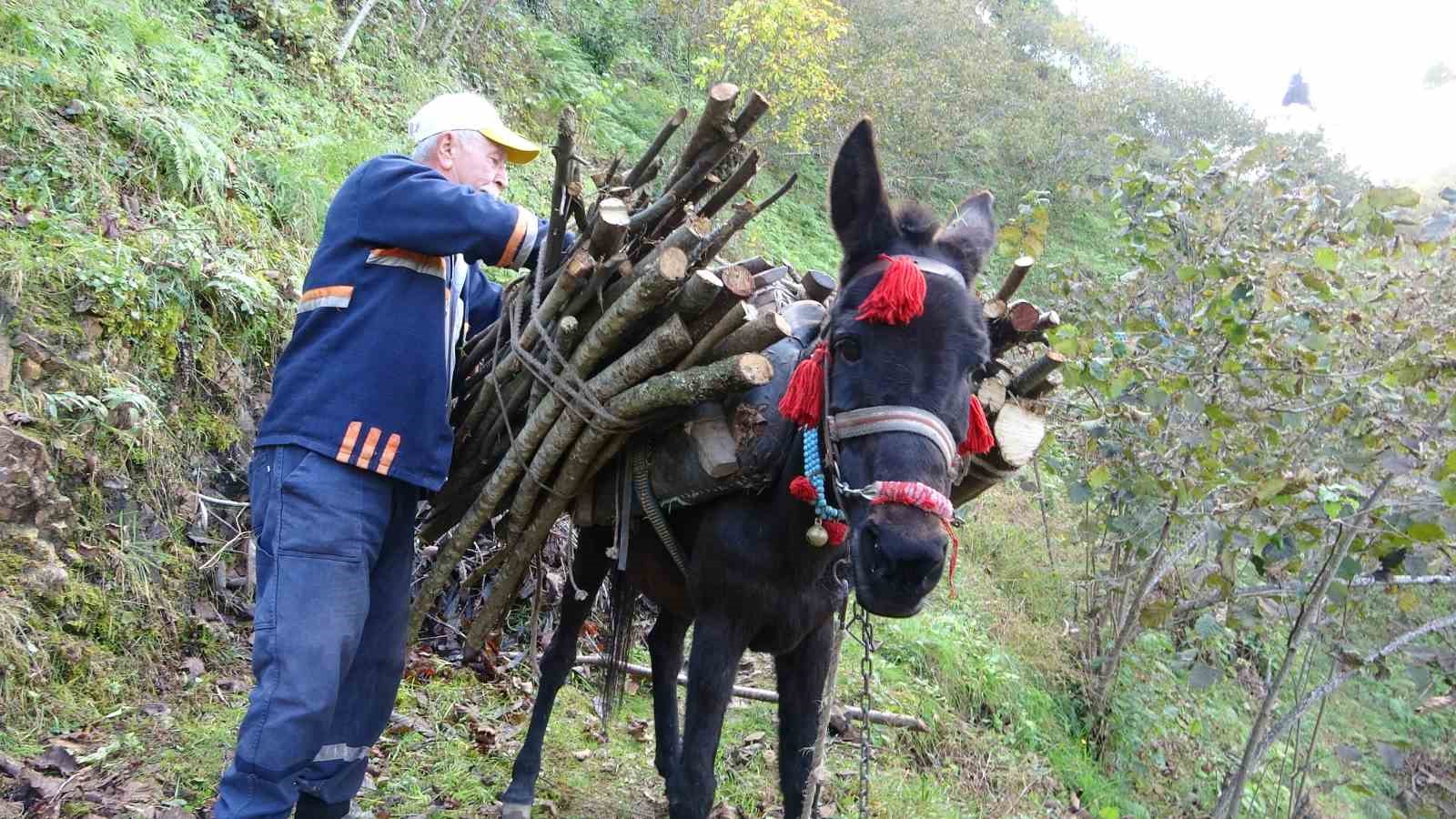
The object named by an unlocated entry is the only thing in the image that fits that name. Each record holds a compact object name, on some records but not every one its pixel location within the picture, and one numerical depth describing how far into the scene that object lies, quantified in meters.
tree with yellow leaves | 12.48
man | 2.69
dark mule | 2.25
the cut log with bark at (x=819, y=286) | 3.44
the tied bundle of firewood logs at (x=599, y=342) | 2.63
